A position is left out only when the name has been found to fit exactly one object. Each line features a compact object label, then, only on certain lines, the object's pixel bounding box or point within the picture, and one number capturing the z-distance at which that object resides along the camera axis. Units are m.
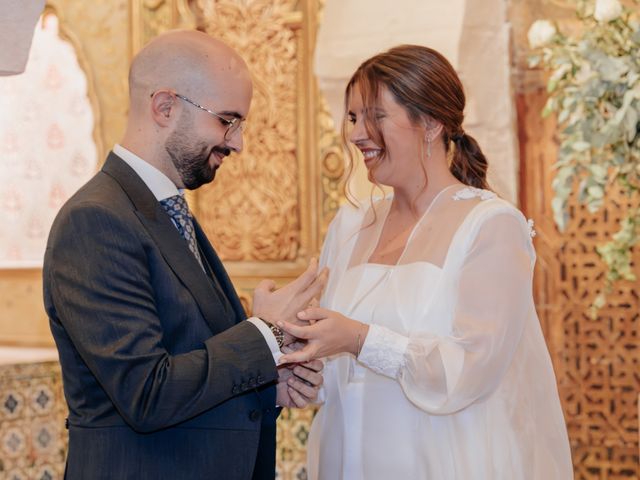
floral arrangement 2.93
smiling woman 2.45
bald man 1.98
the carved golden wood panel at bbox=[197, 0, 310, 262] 5.01
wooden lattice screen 4.32
